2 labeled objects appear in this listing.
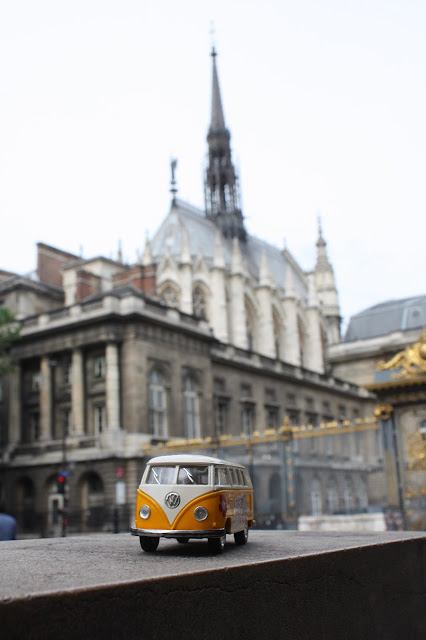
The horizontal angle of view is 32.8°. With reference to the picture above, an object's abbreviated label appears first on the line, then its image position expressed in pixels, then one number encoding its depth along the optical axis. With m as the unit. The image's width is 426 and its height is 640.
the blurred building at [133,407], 26.86
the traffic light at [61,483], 27.48
